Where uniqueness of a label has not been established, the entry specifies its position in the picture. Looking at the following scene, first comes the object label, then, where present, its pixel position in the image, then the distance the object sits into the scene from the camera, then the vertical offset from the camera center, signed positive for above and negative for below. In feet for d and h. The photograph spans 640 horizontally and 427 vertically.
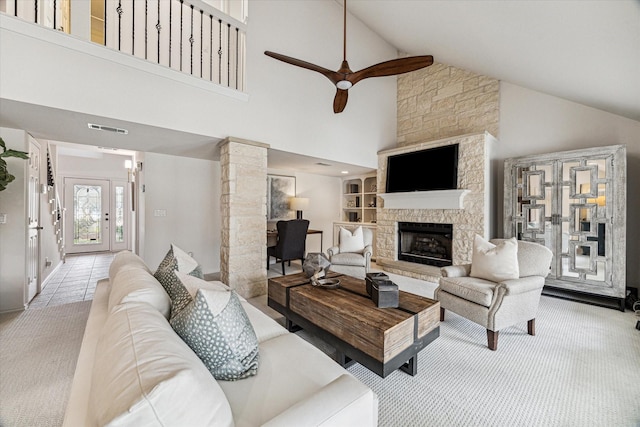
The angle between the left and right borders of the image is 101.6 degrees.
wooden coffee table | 5.35 -2.58
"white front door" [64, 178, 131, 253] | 21.86 -0.36
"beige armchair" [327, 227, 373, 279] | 13.28 -2.43
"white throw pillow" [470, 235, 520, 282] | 8.05 -1.53
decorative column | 11.45 -0.19
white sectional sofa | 2.12 -1.72
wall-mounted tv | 14.23 +2.51
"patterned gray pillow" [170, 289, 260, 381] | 3.62 -1.73
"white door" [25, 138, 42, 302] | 10.61 -0.59
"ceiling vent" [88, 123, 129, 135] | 9.47 +3.09
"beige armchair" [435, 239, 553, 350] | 7.30 -2.43
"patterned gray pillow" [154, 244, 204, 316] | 4.46 -1.38
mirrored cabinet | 10.23 -0.01
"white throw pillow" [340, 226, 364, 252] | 14.21 -1.57
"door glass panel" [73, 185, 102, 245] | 22.16 -0.27
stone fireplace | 13.29 -0.03
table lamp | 19.16 +0.66
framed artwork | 18.90 +1.27
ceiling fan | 8.57 +4.91
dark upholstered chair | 14.60 -1.58
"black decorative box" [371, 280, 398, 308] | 6.35 -2.03
